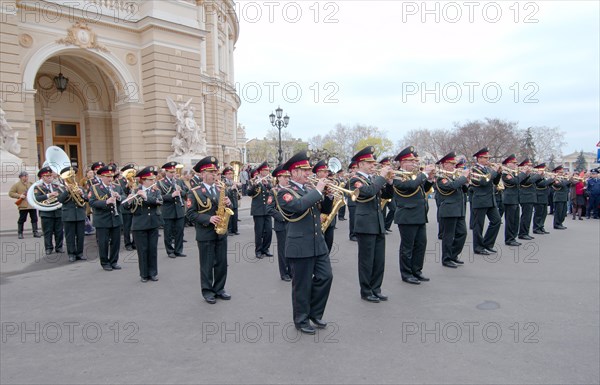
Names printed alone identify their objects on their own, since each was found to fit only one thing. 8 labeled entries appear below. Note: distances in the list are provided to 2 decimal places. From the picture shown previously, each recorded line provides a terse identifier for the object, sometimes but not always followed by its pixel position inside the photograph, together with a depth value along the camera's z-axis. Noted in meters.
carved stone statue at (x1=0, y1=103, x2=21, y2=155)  15.38
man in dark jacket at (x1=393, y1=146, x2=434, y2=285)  6.69
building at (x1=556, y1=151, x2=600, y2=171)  76.12
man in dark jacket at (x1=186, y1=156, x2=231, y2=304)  5.98
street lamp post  23.92
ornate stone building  17.28
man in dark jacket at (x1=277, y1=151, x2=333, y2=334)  4.77
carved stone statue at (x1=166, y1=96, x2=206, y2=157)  21.41
